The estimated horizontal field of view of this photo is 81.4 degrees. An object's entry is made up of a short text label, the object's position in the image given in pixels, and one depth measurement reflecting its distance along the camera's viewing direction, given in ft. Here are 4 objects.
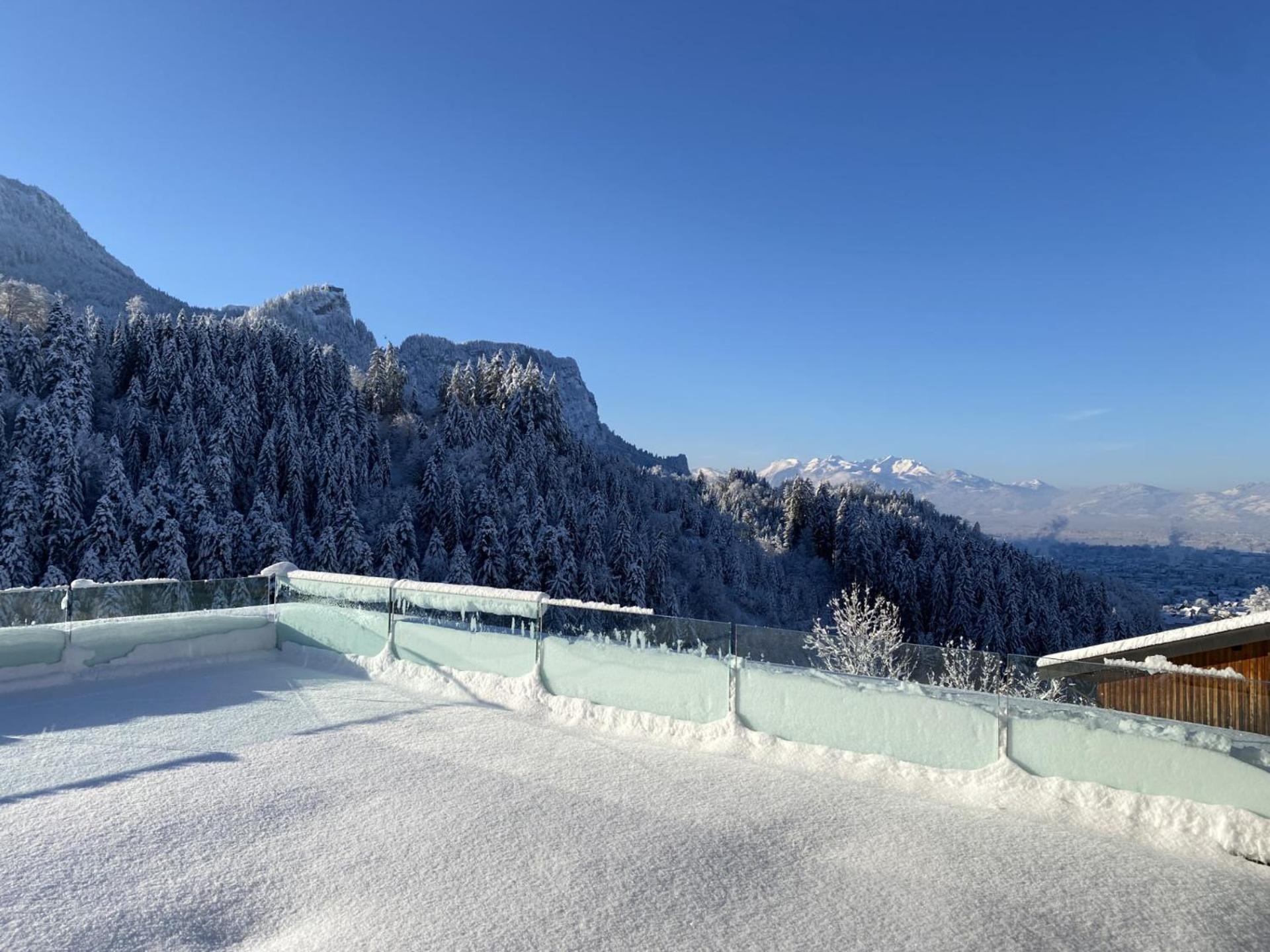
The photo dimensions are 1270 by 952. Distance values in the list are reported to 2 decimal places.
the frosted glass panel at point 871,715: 20.84
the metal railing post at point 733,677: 25.00
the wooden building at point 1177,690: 18.40
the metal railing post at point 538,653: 29.53
